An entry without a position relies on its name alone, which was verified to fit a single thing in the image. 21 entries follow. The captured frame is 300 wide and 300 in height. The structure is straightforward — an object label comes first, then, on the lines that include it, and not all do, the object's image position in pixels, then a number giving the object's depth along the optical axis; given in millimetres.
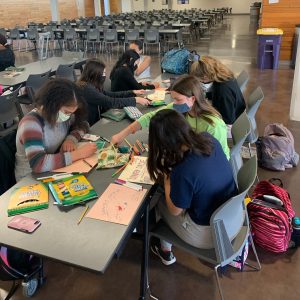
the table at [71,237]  1272
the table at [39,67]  4406
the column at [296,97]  4352
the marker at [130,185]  1702
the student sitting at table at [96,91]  2900
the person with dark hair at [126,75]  3613
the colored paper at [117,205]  1488
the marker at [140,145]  2158
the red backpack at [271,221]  2191
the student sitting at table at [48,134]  1862
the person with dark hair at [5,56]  5324
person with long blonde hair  2904
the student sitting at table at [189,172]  1497
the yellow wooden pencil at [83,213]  1471
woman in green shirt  2098
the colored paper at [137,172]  1785
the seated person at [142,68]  4348
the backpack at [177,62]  4234
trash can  7184
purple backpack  3240
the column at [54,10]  13633
